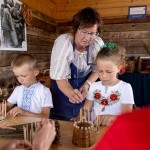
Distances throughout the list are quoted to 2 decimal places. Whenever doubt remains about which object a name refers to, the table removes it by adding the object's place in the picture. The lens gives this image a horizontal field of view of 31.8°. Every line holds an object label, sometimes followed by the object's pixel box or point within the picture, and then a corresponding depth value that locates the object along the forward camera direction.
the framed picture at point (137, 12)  4.54
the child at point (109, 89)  1.75
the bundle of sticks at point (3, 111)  1.54
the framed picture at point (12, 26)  3.01
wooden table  1.12
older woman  1.80
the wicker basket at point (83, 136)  1.12
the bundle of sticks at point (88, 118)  1.23
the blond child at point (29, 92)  1.91
